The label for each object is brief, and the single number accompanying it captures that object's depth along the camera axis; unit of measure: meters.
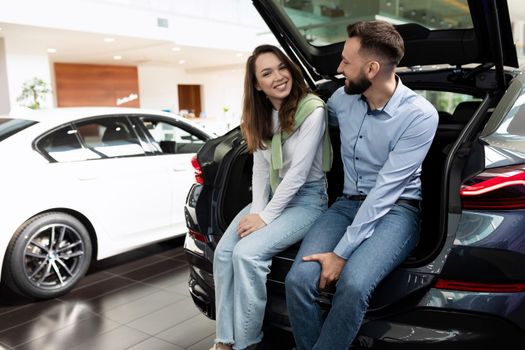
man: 1.58
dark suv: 1.40
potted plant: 12.27
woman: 1.81
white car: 3.01
